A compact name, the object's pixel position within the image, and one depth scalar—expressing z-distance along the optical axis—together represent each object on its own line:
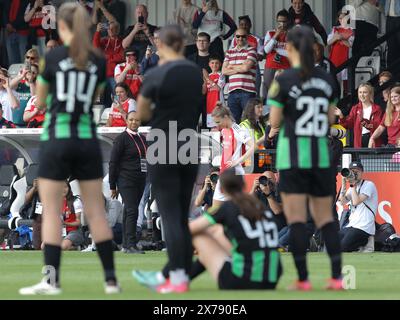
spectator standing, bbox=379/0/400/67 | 24.22
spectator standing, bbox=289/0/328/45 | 24.02
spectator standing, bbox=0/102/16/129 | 23.00
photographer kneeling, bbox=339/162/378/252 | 19.14
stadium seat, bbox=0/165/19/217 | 21.59
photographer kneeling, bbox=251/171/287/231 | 19.33
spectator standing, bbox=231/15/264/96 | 23.34
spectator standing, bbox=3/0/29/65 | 26.61
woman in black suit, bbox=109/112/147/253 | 18.09
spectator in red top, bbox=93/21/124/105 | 25.22
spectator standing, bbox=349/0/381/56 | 24.22
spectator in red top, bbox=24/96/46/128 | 22.80
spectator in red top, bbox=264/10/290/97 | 23.22
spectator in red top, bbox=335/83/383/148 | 21.42
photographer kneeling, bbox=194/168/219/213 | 19.73
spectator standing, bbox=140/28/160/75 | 24.12
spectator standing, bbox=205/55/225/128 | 23.28
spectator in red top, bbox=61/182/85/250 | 20.38
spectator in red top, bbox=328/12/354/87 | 24.17
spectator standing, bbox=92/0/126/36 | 26.09
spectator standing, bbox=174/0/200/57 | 24.81
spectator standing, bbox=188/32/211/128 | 23.88
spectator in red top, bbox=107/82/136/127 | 21.62
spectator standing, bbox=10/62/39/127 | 23.80
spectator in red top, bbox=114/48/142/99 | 23.98
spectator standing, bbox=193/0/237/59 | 24.81
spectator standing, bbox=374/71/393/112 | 22.11
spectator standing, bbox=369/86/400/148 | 20.90
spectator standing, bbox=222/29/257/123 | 22.88
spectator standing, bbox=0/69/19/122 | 23.83
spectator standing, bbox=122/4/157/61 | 25.25
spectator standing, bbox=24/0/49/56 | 26.53
